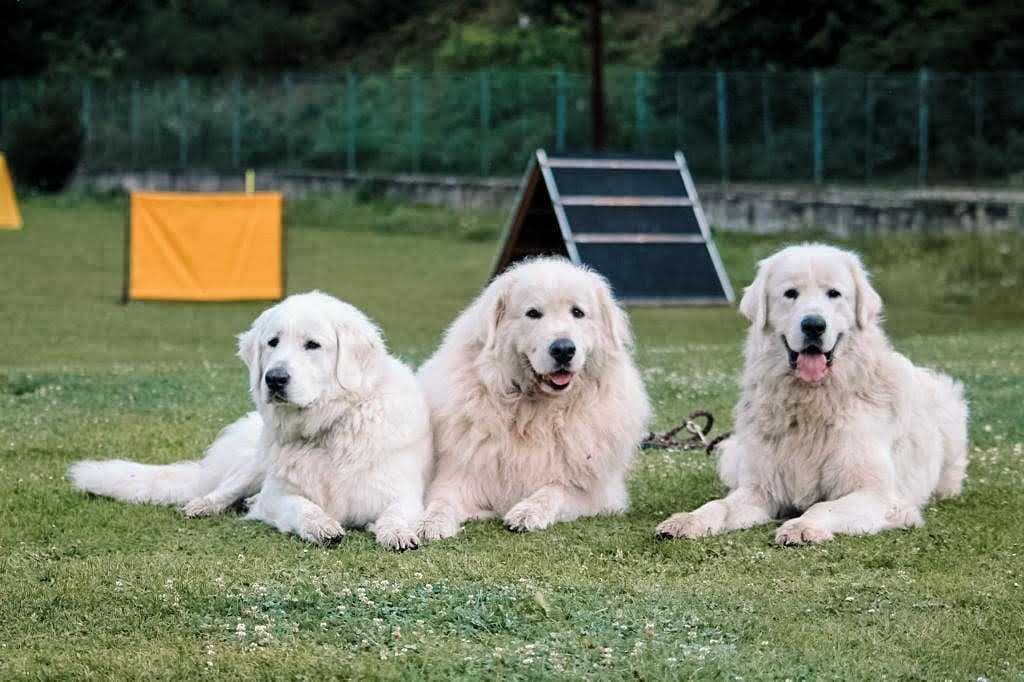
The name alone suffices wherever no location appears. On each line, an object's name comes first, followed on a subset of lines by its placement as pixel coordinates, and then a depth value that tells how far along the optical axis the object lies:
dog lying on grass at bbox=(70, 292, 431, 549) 7.64
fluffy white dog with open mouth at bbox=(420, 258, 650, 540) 7.99
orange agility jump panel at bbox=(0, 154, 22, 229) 33.78
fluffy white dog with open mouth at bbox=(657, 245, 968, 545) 7.89
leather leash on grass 10.34
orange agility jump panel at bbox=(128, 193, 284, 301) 21.44
